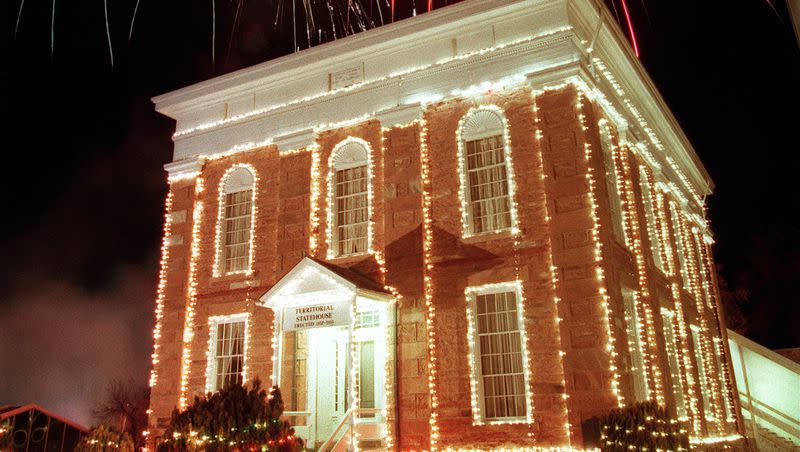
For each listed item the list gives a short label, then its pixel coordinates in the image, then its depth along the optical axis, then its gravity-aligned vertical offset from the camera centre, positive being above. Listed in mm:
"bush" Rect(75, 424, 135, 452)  11422 -283
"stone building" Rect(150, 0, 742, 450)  13883 +3965
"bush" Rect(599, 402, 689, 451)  11719 -366
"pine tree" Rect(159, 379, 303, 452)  11000 -72
